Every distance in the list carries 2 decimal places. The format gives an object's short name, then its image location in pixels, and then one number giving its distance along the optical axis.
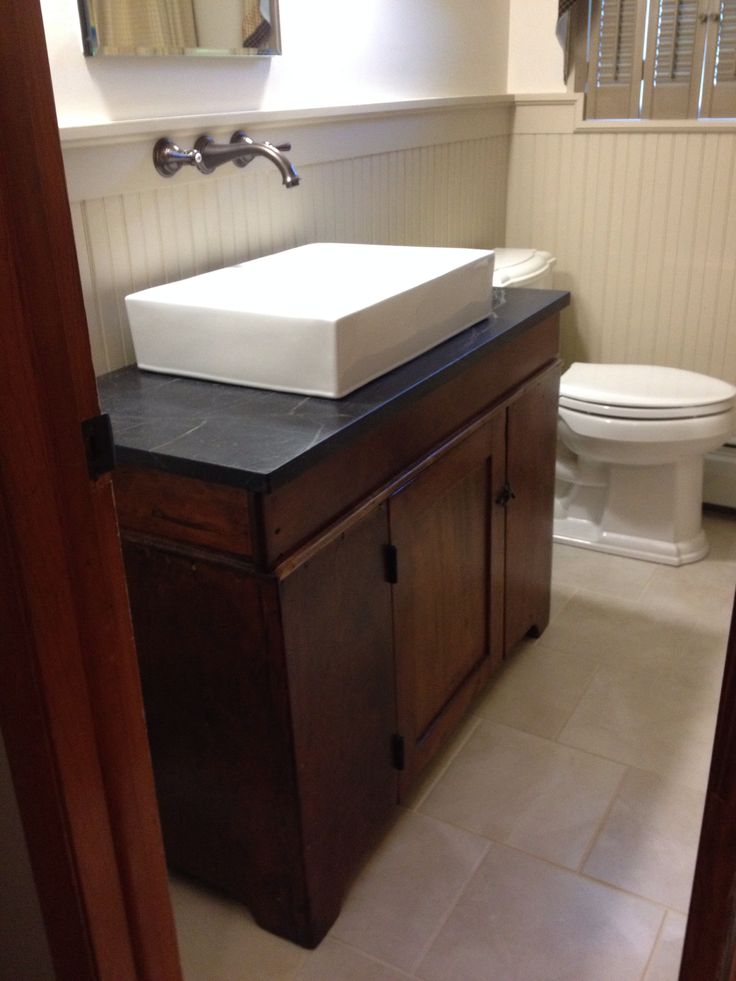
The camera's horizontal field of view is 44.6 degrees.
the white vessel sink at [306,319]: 1.29
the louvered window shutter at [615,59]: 2.48
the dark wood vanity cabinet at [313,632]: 1.20
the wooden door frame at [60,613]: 0.71
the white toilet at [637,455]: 2.36
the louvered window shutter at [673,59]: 2.42
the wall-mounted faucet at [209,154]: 1.49
